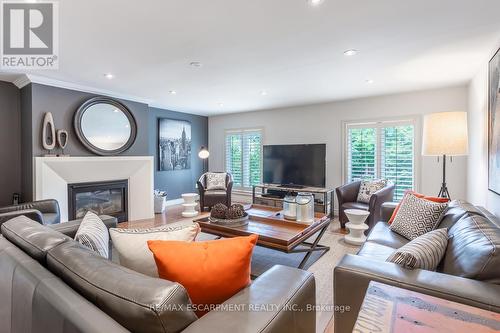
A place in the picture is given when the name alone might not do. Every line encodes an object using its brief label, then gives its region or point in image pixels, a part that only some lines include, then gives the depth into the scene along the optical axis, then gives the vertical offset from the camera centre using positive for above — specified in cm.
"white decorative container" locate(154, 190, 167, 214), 535 -82
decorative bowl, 280 -66
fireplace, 409 -62
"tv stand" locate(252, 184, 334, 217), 490 -69
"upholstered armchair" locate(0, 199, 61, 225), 289 -54
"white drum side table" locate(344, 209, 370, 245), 343 -87
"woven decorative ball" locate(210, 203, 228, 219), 286 -55
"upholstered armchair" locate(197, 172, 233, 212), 525 -68
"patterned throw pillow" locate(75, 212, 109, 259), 134 -41
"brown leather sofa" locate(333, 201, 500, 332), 114 -58
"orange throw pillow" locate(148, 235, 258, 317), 101 -42
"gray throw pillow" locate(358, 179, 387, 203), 418 -41
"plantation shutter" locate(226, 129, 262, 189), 638 +19
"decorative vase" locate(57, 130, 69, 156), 392 +40
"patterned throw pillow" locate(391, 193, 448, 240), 219 -49
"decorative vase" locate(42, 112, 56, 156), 374 +46
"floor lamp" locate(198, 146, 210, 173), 591 +25
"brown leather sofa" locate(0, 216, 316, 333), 79 -48
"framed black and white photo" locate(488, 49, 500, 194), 227 +37
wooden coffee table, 238 -70
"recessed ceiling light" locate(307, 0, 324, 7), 186 +121
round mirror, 421 +68
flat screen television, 509 -3
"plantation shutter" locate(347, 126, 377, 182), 481 +21
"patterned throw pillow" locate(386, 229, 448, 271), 139 -52
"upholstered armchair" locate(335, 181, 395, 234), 361 -57
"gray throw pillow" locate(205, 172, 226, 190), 559 -38
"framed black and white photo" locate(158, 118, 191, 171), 587 +47
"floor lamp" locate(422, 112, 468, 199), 256 +31
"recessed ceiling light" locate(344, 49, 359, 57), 274 +124
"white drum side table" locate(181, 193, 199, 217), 516 -85
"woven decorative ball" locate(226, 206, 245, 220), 284 -56
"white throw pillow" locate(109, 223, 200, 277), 119 -38
